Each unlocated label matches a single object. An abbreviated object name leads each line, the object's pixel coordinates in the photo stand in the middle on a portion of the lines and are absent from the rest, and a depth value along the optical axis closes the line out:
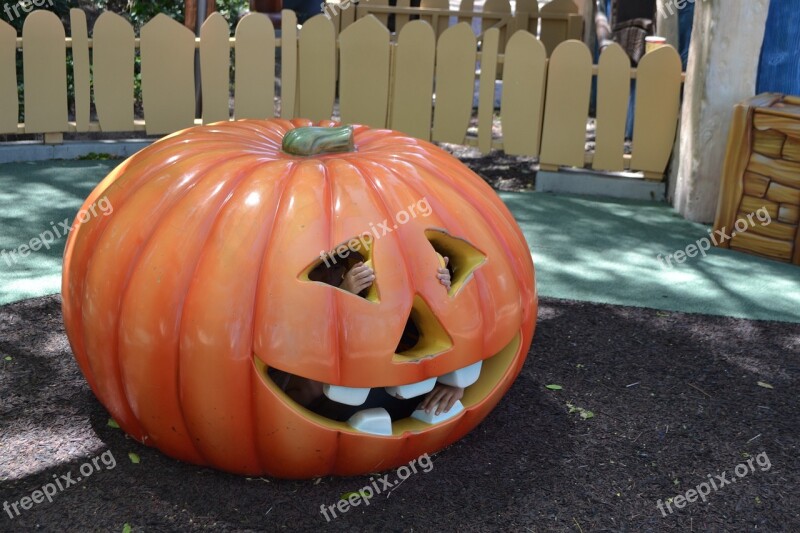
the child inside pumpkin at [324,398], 3.15
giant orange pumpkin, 2.88
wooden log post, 6.19
